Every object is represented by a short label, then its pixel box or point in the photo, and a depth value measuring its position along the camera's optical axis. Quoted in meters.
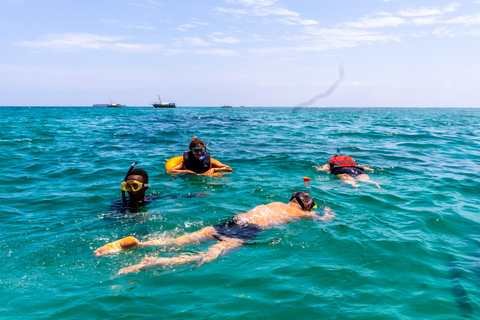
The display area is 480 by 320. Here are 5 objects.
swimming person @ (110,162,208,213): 6.42
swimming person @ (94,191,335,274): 4.61
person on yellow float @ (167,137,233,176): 9.84
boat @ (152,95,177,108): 133.09
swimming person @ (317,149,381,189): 9.77
